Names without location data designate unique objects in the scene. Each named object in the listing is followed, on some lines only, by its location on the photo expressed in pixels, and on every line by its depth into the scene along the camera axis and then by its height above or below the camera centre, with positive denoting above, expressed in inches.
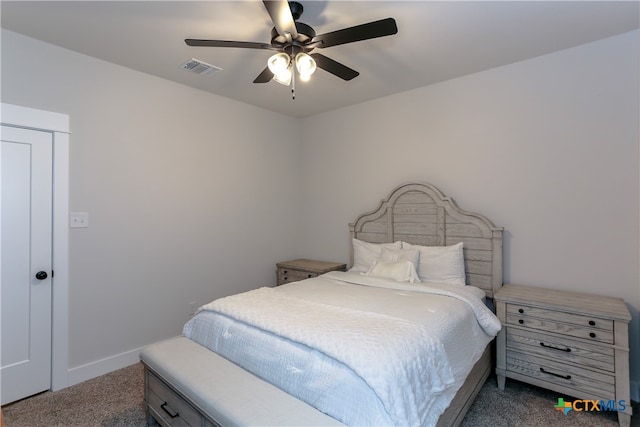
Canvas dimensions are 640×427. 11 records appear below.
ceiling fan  66.2 +39.7
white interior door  89.0 -12.8
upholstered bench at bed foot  54.2 -33.3
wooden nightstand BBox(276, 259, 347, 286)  142.1 -23.5
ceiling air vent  106.0 +51.6
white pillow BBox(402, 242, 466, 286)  110.3 -17.1
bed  54.5 -27.2
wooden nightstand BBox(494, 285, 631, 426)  78.7 -33.9
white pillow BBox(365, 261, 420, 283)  109.7 -19.2
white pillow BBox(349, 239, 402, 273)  128.5 -14.9
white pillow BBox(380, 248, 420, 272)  115.8 -14.3
